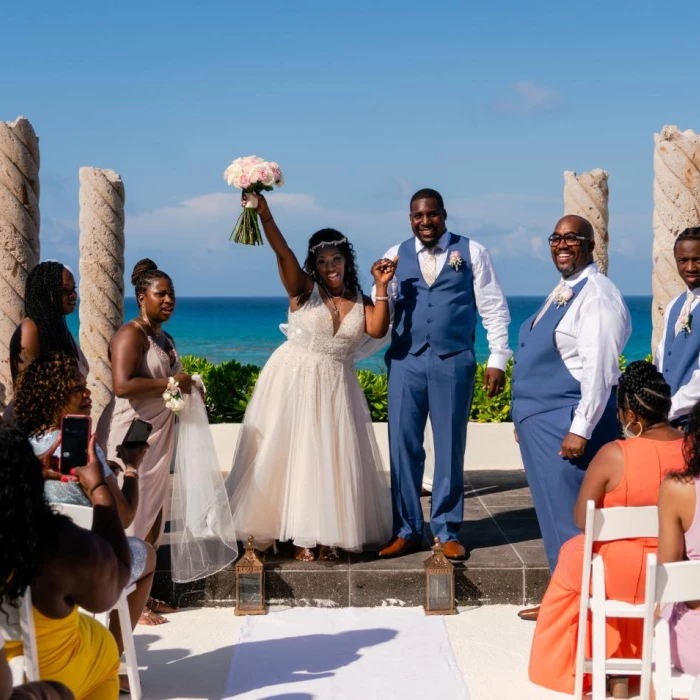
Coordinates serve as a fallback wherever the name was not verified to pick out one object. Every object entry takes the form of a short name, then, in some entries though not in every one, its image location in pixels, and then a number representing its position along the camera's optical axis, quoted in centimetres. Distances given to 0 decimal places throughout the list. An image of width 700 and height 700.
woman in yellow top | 267
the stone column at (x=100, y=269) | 834
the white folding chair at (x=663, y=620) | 296
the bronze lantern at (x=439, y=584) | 540
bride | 560
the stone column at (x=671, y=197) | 745
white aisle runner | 437
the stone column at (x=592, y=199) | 912
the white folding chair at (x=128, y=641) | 403
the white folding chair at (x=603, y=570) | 388
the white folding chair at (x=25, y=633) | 291
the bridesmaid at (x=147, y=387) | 512
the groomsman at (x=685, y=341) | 496
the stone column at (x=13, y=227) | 738
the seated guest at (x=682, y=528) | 331
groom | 568
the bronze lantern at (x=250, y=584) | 546
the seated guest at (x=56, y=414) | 380
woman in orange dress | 404
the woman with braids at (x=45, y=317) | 520
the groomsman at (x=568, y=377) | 480
